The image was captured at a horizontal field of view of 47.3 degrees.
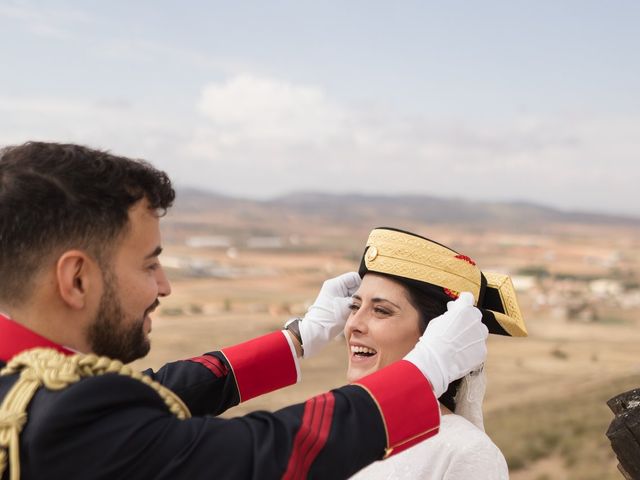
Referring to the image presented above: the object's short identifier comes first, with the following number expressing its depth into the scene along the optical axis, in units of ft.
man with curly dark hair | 6.17
